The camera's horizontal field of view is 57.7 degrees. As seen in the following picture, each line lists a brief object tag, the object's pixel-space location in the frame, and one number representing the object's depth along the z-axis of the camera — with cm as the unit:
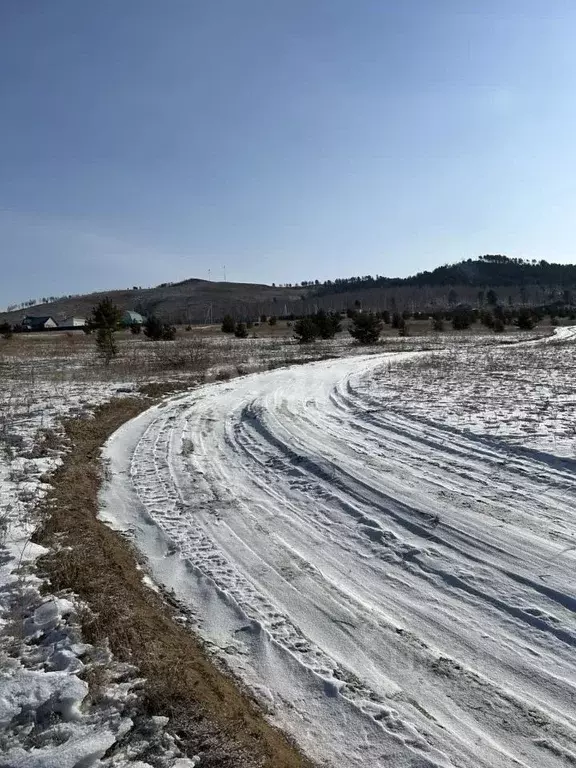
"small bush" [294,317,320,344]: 4538
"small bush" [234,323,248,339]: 5534
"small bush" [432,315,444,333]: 6438
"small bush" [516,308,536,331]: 6247
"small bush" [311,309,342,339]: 5112
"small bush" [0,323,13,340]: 6009
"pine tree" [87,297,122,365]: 3058
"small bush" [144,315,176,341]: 5147
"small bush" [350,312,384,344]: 4522
